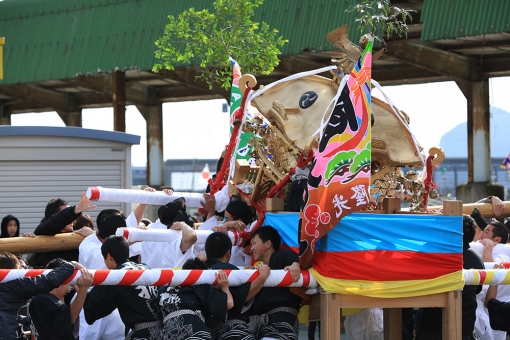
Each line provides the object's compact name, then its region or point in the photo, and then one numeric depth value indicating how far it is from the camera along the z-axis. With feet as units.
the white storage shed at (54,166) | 65.90
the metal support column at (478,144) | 99.60
